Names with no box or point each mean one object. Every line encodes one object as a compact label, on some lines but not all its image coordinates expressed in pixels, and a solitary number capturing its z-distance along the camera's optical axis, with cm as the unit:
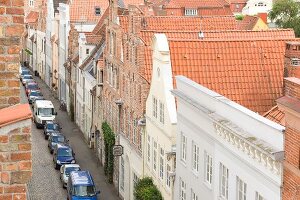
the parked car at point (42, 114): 6094
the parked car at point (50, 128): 5678
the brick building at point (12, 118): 820
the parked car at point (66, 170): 4358
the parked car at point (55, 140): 5197
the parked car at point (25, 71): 8839
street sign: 4166
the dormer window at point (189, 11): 10265
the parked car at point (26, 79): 8106
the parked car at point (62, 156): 4759
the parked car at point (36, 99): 6800
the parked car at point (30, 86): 7570
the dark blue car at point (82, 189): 3838
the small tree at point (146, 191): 3194
